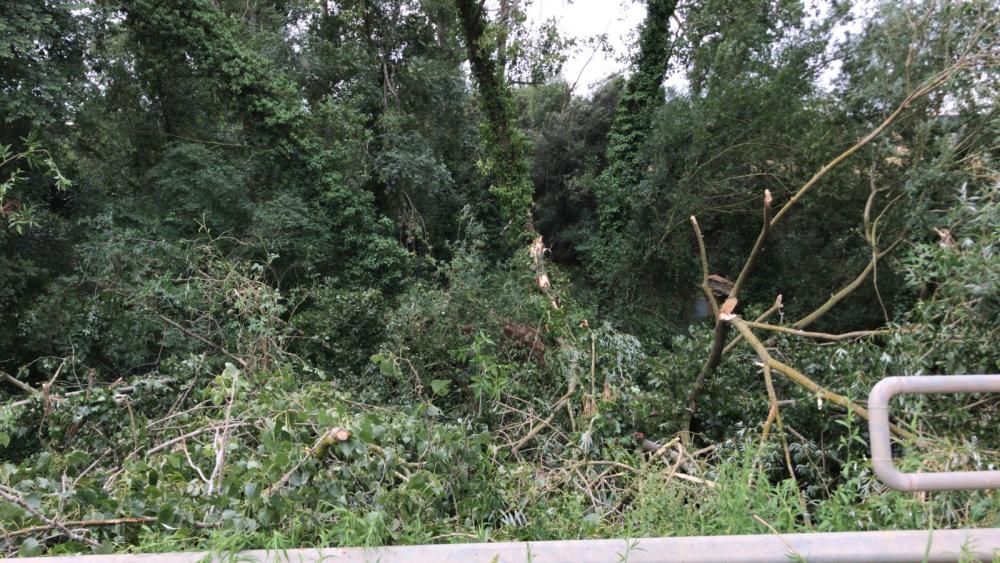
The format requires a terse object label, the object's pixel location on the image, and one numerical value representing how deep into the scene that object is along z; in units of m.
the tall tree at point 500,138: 10.50
